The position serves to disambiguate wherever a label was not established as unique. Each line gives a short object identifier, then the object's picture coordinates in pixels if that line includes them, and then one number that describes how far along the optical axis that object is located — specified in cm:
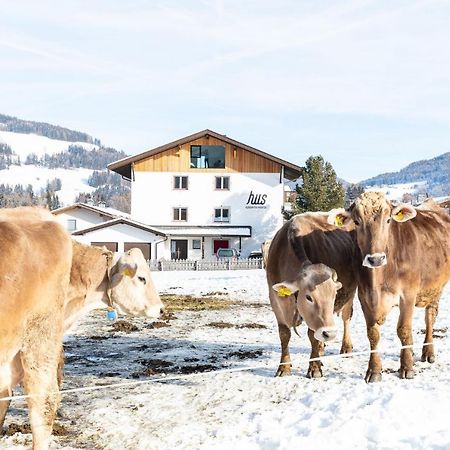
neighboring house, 4316
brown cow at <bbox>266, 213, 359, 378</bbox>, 768
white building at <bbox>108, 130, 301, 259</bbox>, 4725
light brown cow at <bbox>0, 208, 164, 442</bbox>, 725
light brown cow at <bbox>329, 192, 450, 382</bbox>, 786
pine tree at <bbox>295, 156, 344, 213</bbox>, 4716
